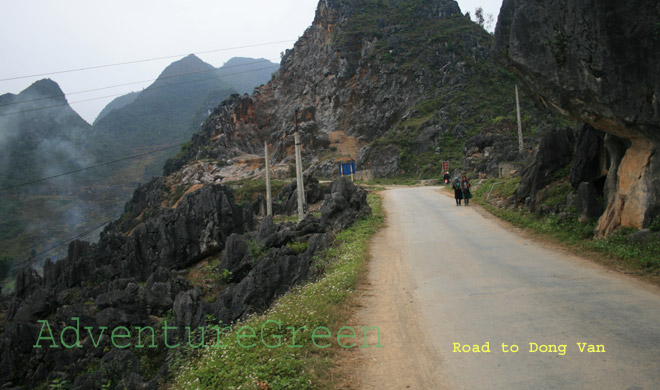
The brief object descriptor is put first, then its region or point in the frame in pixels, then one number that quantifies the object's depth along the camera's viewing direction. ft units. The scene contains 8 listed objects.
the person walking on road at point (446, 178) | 108.88
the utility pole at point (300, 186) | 63.36
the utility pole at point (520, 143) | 97.94
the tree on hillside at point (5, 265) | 165.37
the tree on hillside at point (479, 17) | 274.16
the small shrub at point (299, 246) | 45.34
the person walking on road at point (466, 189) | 65.31
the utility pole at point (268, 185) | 79.42
